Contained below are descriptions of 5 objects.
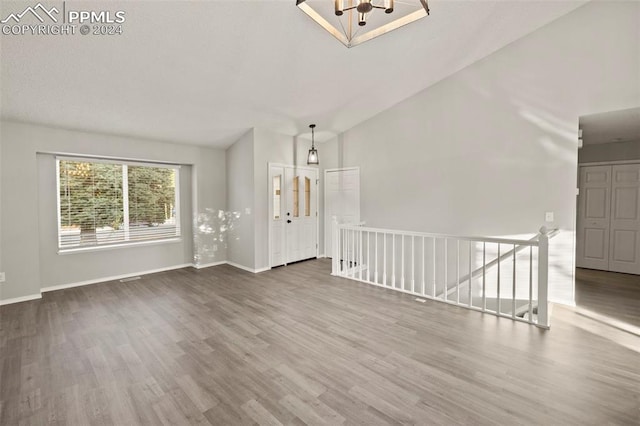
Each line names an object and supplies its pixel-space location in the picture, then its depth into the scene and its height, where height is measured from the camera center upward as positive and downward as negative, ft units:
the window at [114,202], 14.92 +0.16
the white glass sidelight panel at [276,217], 18.51 -0.82
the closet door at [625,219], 16.63 -0.93
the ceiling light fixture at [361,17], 7.22 +6.72
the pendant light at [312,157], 17.13 +2.83
